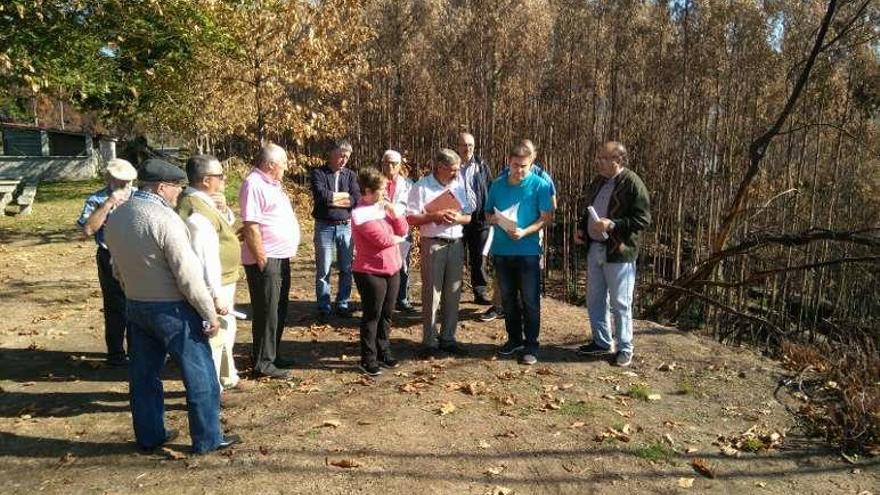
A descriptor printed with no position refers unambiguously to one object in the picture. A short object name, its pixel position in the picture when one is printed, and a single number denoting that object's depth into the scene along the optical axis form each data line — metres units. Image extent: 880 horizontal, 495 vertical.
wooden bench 15.47
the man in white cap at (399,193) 5.80
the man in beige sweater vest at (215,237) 3.85
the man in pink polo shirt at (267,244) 4.56
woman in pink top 4.88
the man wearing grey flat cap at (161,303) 3.40
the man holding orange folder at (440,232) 5.36
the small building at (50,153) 26.52
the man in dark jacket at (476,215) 6.59
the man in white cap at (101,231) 4.80
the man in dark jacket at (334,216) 6.45
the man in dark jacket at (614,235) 5.14
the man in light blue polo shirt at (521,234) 5.35
